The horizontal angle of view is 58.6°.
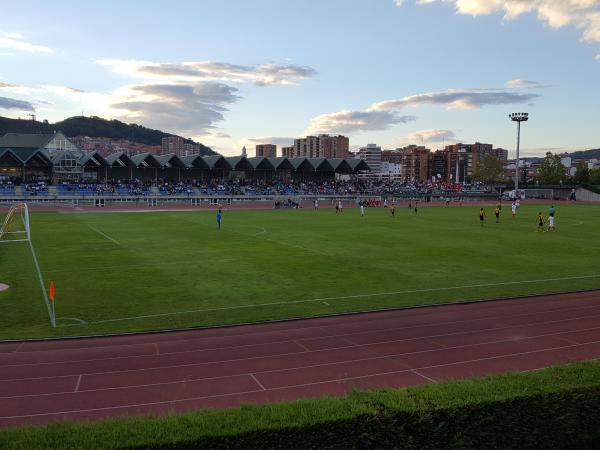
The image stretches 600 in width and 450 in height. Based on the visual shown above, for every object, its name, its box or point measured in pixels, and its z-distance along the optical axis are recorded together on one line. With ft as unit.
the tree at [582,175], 418.29
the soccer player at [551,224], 135.25
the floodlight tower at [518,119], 272.10
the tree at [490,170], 489.54
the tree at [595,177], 421.79
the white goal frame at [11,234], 112.28
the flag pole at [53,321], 48.62
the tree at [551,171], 413.18
